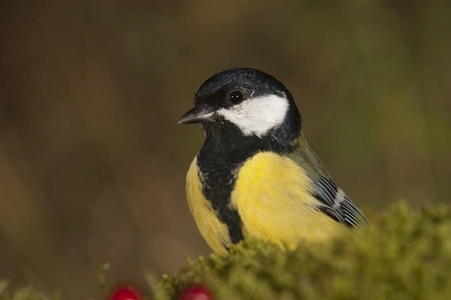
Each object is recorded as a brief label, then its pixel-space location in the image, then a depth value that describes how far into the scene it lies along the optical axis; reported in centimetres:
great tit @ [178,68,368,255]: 179
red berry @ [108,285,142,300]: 174
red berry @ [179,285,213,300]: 153
